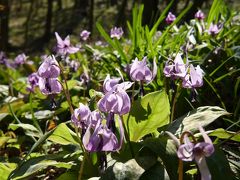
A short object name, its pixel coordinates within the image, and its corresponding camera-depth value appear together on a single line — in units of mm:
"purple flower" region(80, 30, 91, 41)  3412
